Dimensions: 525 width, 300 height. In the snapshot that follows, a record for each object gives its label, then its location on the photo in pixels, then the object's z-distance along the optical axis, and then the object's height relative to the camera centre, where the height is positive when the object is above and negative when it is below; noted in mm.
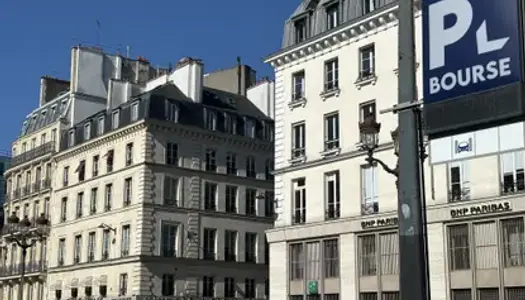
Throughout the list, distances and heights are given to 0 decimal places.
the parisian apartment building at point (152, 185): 46656 +6640
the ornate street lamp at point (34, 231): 53938 +4333
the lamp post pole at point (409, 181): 6617 +946
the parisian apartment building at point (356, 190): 24766 +3534
